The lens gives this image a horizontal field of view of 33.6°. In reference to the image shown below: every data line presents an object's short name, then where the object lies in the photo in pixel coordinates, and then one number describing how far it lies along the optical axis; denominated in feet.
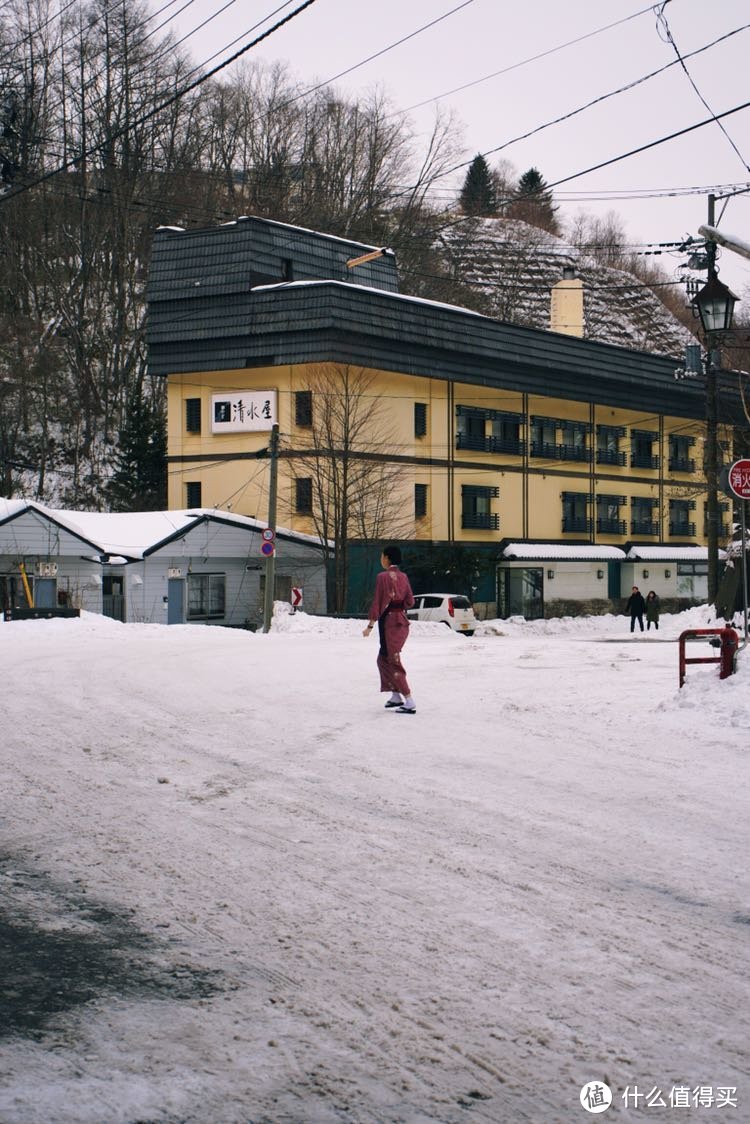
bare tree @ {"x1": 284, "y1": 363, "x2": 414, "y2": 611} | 155.02
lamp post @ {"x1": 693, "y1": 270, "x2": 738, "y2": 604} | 119.85
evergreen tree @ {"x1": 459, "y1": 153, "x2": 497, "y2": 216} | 408.38
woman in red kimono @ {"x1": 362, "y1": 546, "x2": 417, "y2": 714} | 44.01
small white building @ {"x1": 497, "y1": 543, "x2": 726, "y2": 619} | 180.14
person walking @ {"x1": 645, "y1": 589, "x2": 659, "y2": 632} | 152.15
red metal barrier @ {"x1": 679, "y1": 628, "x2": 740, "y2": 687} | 44.55
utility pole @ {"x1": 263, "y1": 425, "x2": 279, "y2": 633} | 122.24
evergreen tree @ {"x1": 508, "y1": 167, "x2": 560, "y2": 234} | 450.71
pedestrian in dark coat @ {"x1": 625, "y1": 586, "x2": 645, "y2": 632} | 147.63
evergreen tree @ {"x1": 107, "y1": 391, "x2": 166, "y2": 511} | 187.52
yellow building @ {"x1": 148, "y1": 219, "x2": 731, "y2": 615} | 158.30
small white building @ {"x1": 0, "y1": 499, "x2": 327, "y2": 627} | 134.51
